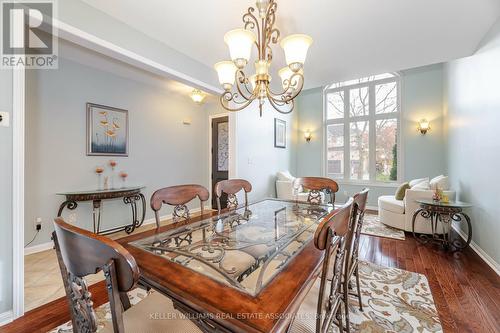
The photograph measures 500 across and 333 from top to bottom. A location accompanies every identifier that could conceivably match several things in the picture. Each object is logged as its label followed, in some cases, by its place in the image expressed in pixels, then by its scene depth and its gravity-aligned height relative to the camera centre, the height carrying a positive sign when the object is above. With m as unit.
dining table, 0.67 -0.45
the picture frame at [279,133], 5.05 +0.82
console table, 2.88 -0.50
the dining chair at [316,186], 2.29 -0.22
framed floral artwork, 3.29 +0.58
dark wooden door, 4.84 +0.36
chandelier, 1.59 +0.89
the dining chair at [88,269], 0.52 -0.27
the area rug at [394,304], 1.53 -1.14
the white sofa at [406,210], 3.20 -0.73
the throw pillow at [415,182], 3.68 -0.28
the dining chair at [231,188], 2.06 -0.22
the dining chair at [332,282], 0.72 -0.51
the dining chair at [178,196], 1.54 -0.24
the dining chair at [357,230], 1.18 -0.43
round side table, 2.71 -0.71
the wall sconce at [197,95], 4.07 +1.38
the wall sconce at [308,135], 5.98 +0.88
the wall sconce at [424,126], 4.57 +0.87
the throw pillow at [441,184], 3.26 -0.27
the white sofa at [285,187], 4.56 -0.47
